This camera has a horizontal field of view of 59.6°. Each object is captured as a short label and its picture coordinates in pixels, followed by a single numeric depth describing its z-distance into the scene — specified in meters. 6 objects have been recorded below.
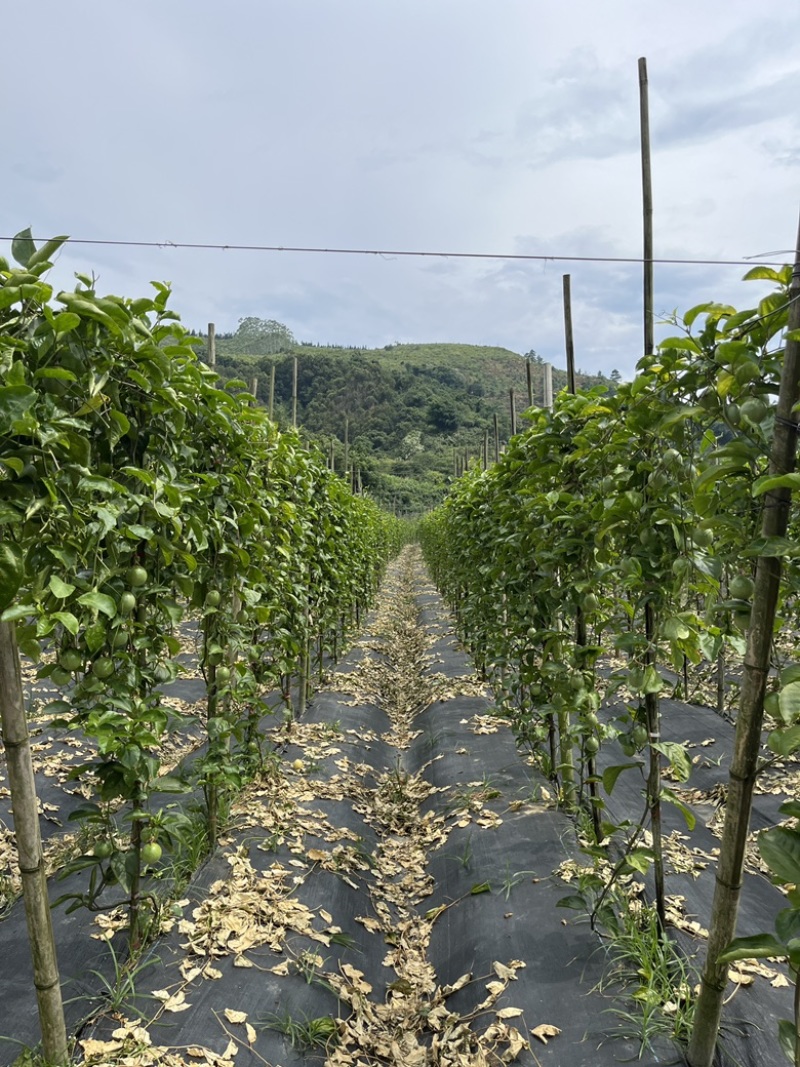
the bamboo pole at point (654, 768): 2.75
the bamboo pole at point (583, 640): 3.49
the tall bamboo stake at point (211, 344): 7.48
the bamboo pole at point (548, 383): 5.98
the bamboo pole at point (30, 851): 2.08
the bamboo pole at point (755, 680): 1.78
